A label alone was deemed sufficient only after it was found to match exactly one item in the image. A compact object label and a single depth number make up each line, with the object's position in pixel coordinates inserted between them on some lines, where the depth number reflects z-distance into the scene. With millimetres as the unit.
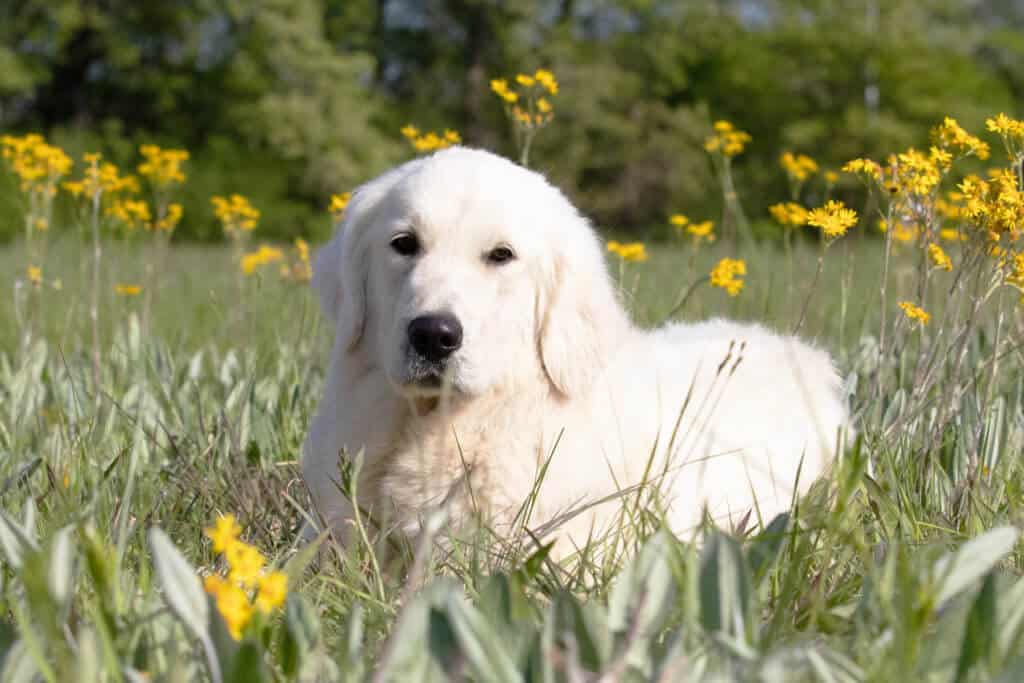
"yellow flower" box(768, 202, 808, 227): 6473
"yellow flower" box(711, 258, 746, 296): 6375
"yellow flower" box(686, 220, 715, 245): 8047
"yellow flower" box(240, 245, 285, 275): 8547
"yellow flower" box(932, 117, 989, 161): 5469
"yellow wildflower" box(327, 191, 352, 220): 7513
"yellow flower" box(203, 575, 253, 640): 2512
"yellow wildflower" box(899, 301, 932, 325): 5340
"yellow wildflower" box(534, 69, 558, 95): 7090
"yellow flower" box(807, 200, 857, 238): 4871
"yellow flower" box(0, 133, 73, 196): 7648
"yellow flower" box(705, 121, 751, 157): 7844
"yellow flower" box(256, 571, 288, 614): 2467
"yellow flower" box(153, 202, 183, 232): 8326
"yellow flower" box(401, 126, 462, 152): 7570
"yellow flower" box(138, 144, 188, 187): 8078
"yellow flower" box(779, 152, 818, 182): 7827
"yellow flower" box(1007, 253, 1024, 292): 5027
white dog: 5180
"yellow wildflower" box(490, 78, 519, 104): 6902
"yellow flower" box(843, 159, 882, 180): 5316
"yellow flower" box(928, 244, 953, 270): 5512
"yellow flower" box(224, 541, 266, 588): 2527
